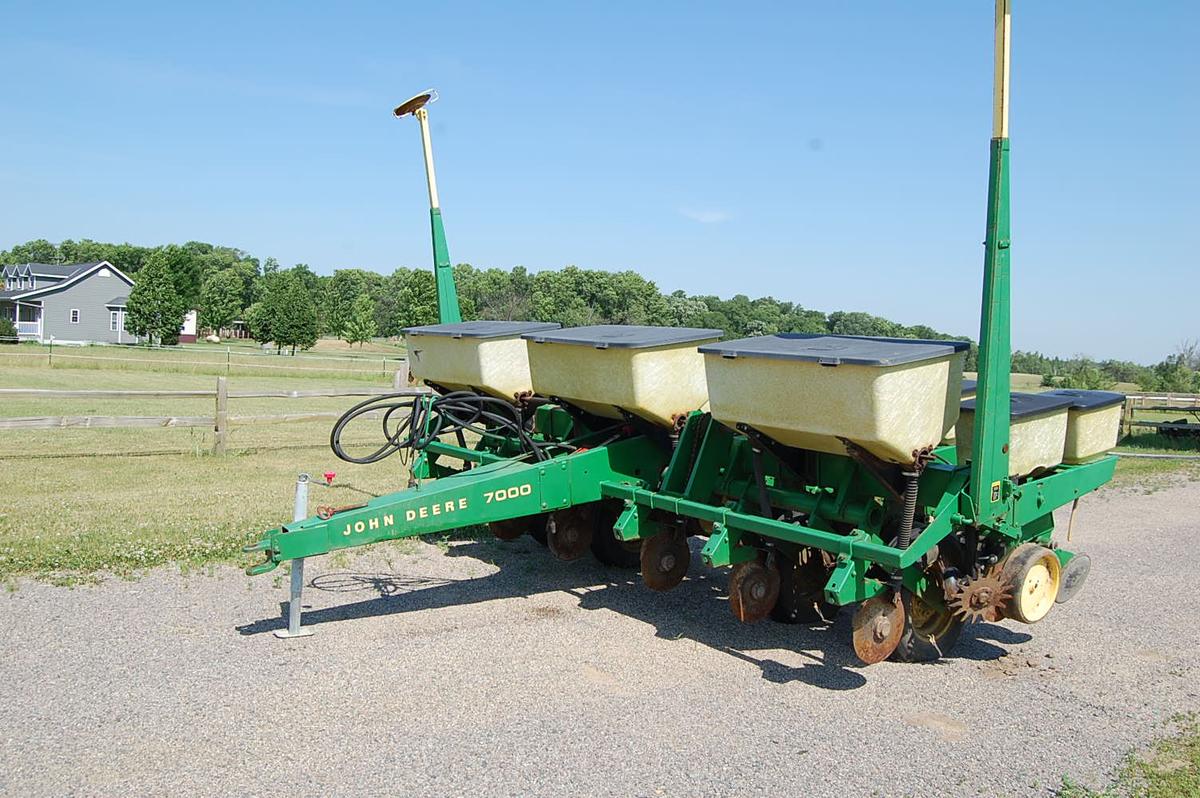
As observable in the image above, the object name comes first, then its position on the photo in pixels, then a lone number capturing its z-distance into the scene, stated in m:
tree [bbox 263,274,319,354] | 57.91
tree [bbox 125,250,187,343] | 57.22
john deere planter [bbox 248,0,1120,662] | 5.21
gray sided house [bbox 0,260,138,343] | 60.84
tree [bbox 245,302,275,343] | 59.84
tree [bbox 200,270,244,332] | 80.56
